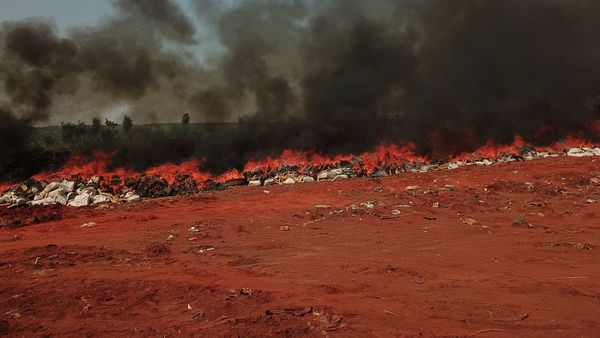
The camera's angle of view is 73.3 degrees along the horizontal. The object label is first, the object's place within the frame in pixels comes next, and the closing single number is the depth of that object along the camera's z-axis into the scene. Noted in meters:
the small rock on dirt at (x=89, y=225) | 10.73
